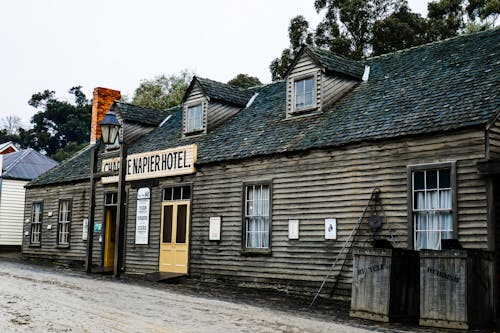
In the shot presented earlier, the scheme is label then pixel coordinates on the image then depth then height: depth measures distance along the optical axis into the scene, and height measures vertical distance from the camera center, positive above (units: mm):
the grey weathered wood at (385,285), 10586 -978
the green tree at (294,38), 36875 +11220
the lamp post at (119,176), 18456 +1343
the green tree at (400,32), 34094 +10980
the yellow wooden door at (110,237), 22562 -631
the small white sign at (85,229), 23391 -376
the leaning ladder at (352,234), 13586 -144
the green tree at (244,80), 46688 +11037
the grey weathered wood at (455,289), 9820 -940
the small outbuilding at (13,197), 35281 +1116
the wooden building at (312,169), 12406 +1408
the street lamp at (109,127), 18922 +2841
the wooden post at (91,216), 19859 +108
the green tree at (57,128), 70875 +10449
